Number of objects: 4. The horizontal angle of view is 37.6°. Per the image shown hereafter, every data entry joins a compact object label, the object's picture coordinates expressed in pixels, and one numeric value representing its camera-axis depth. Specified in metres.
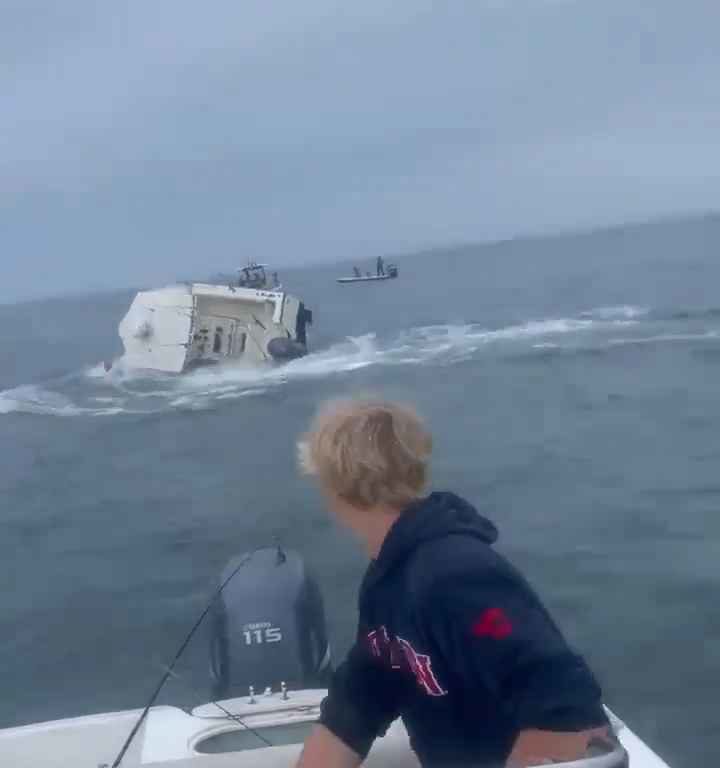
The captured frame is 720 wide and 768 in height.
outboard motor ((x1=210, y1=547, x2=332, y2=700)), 6.05
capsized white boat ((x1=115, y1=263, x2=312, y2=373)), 31.72
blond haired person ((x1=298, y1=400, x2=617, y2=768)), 2.30
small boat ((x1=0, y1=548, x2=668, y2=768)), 3.38
